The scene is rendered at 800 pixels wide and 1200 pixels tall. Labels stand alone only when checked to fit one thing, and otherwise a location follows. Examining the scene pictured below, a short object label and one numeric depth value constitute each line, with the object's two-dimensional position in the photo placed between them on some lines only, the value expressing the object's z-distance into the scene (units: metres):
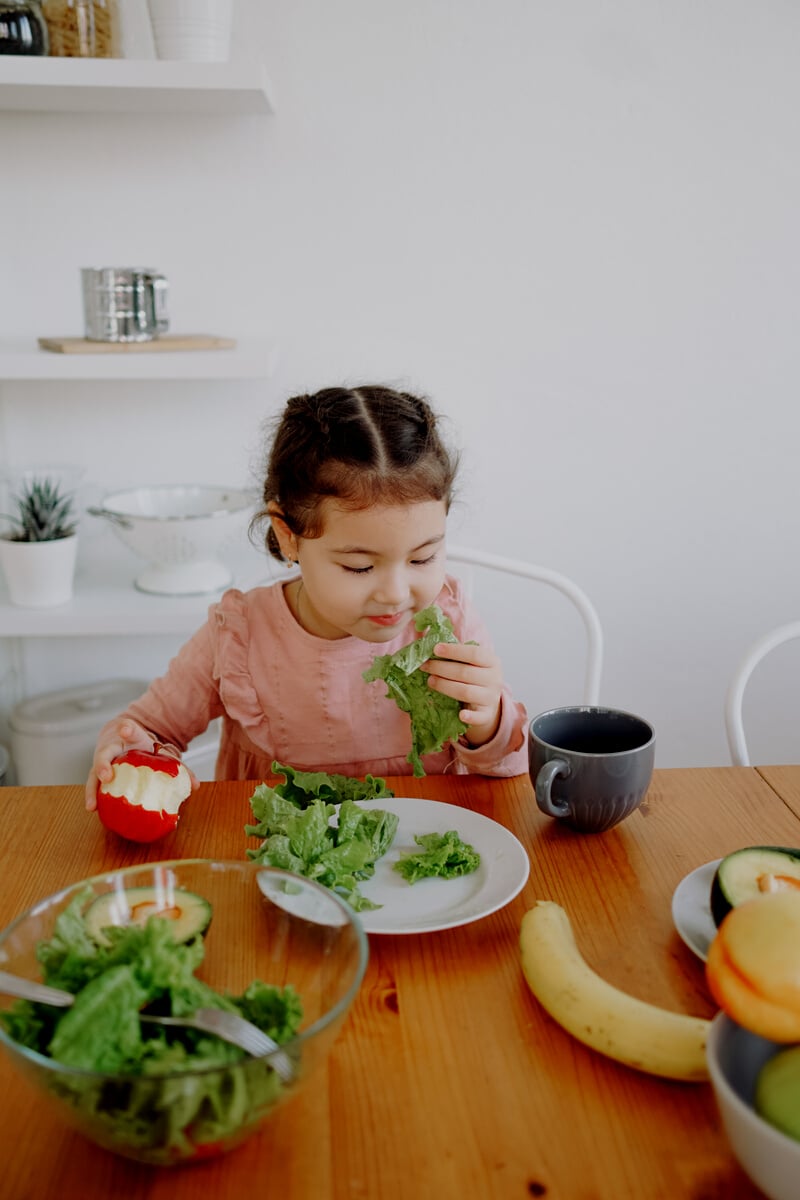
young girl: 1.28
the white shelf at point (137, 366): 2.01
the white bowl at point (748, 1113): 0.57
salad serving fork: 0.64
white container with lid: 2.33
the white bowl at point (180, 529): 2.08
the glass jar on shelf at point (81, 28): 1.95
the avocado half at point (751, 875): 0.84
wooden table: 0.64
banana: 0.72
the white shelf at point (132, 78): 1.91
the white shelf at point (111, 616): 2.11
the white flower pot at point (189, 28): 1.91
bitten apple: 1.03
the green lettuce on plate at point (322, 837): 0.94
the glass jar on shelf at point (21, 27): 1.94
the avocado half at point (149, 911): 0.79
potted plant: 2.13
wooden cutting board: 2.02
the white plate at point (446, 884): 0.89
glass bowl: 0.59
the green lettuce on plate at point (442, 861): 0.97
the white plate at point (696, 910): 0.87
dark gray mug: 1.03
